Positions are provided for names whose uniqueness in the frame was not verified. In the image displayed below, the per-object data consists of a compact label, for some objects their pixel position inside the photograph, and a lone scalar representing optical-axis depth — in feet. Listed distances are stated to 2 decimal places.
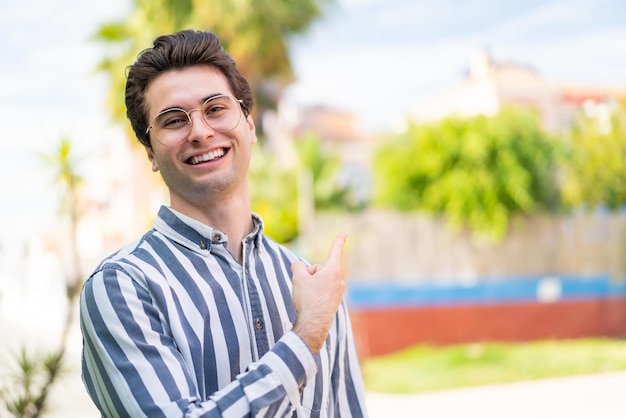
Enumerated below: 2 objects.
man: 4.34
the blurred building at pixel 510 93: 75.77
